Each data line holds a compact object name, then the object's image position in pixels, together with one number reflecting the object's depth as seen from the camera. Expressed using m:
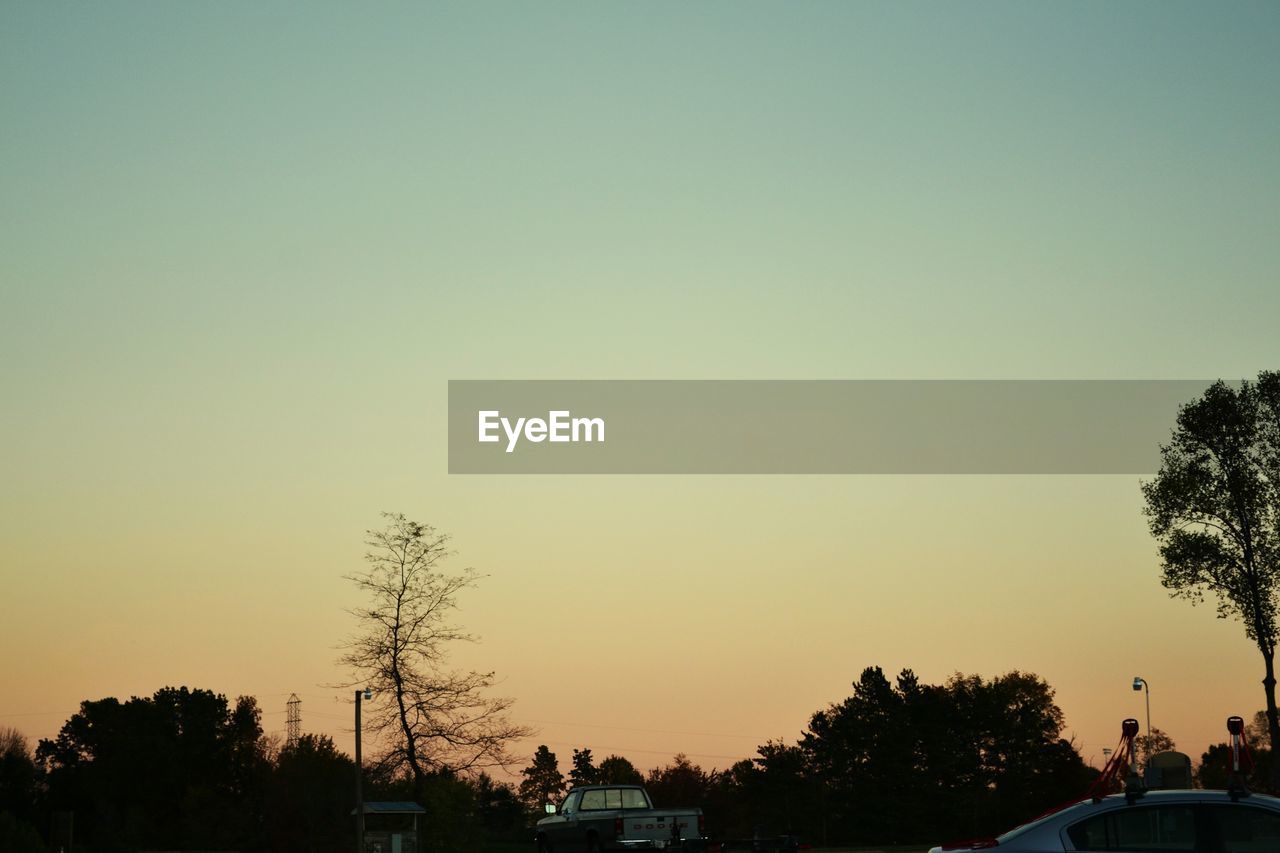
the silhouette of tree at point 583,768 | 166.24
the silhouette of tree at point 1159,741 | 107.02
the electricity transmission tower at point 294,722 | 132.54
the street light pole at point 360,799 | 47.41
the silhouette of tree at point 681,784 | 127.69
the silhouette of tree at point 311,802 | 88.56
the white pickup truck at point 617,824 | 30.55
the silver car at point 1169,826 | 12.40
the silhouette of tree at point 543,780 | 141.12
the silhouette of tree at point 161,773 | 106.38
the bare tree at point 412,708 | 51.03
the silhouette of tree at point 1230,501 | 50.41
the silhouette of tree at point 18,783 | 107.61
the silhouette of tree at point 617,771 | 118.81
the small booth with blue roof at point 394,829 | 40.52
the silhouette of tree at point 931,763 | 106.19
